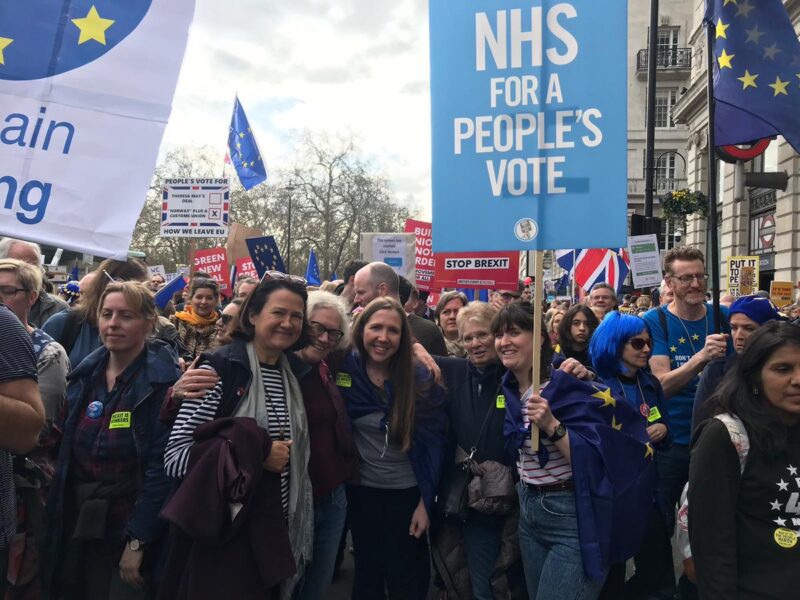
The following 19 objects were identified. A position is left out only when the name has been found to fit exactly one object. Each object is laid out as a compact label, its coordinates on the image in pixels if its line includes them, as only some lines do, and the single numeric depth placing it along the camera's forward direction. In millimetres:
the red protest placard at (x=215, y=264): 11727
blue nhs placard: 3146
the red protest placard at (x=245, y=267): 11680
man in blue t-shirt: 4262
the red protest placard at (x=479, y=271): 8172
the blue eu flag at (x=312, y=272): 14328
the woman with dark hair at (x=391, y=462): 3635
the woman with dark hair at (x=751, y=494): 2396
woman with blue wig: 3771
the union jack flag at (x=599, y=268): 9914
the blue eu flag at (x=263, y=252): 7859
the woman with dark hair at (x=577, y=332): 5312
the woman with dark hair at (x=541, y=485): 2988
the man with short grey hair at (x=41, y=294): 4871
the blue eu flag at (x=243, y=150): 15297
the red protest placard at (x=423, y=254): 11008
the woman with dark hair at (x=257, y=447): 2777
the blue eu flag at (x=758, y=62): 4488
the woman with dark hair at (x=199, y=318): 6285
